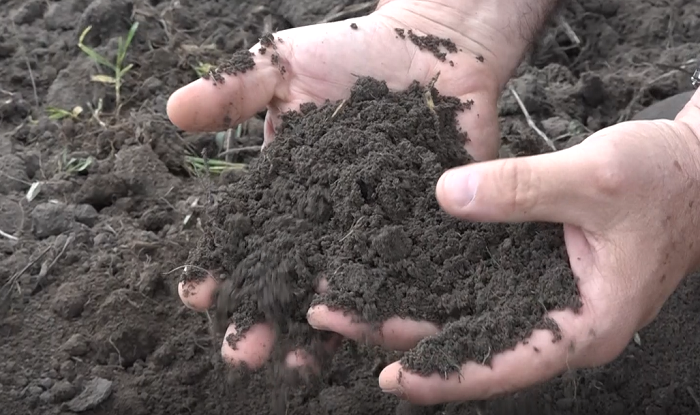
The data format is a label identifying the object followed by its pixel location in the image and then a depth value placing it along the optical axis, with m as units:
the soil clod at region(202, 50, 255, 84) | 1.55
